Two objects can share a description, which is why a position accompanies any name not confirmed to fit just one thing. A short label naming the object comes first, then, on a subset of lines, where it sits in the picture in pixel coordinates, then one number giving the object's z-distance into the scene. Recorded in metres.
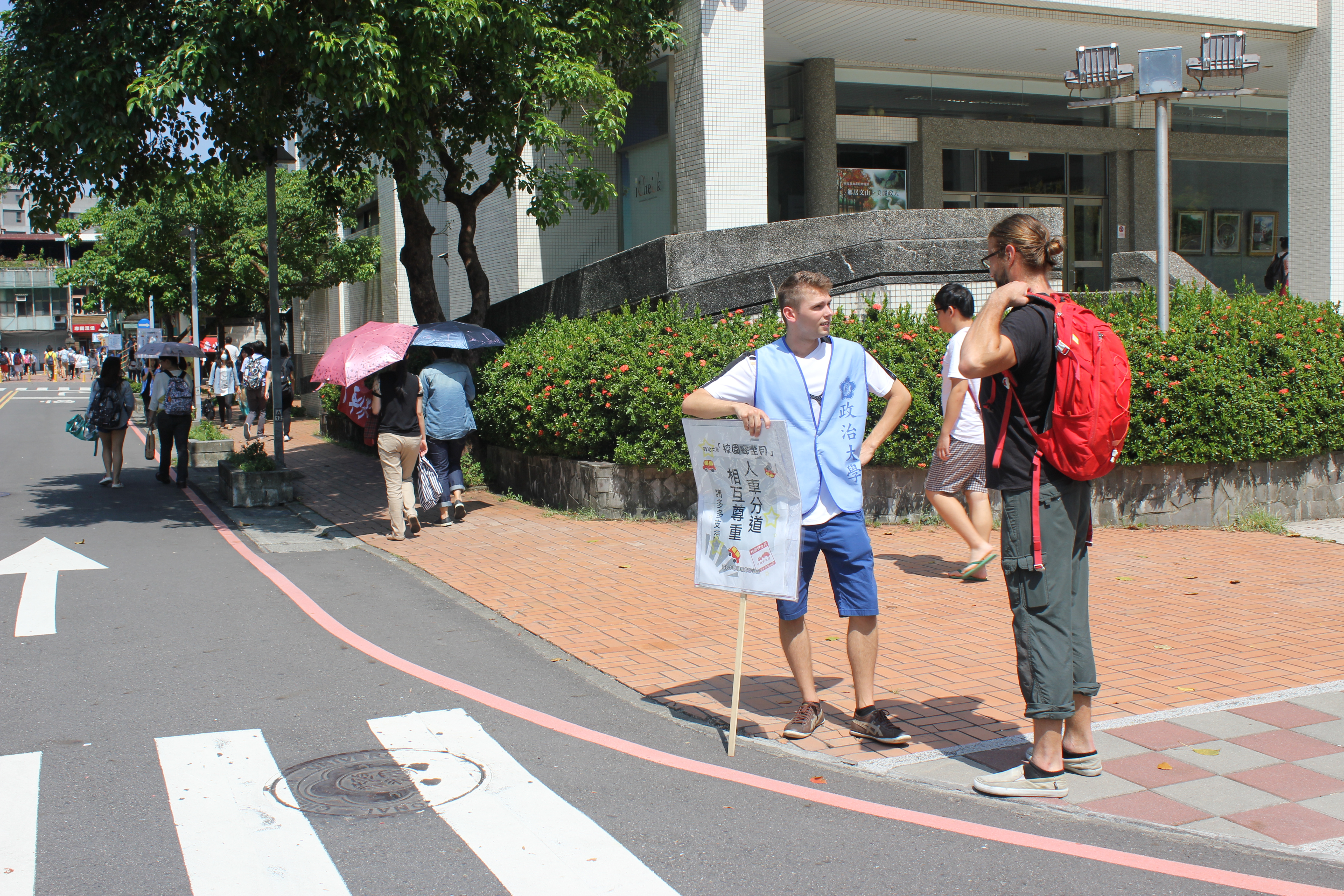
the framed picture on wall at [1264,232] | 24.44
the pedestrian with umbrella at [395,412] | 10.42
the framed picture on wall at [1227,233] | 24.00
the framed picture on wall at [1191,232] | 23.55
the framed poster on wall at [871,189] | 20.34
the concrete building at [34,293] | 94.19
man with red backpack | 3.95
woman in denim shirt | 11.25
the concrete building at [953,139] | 14.18
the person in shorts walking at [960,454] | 7.26
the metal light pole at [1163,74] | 9.88
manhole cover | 4.19
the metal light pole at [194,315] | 27.30
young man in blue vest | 4.66
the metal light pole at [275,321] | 12.86
